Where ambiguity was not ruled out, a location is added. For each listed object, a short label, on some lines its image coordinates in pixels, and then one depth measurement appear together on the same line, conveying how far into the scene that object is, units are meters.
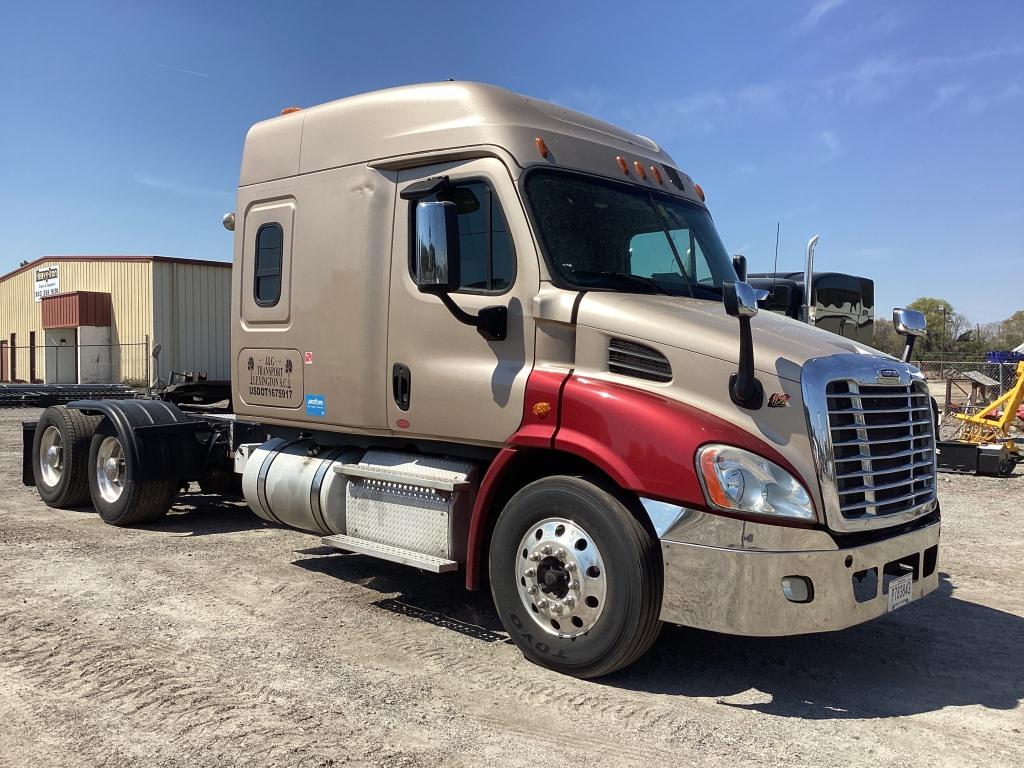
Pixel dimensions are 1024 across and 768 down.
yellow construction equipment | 14.05
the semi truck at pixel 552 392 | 4.07
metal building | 34.28
